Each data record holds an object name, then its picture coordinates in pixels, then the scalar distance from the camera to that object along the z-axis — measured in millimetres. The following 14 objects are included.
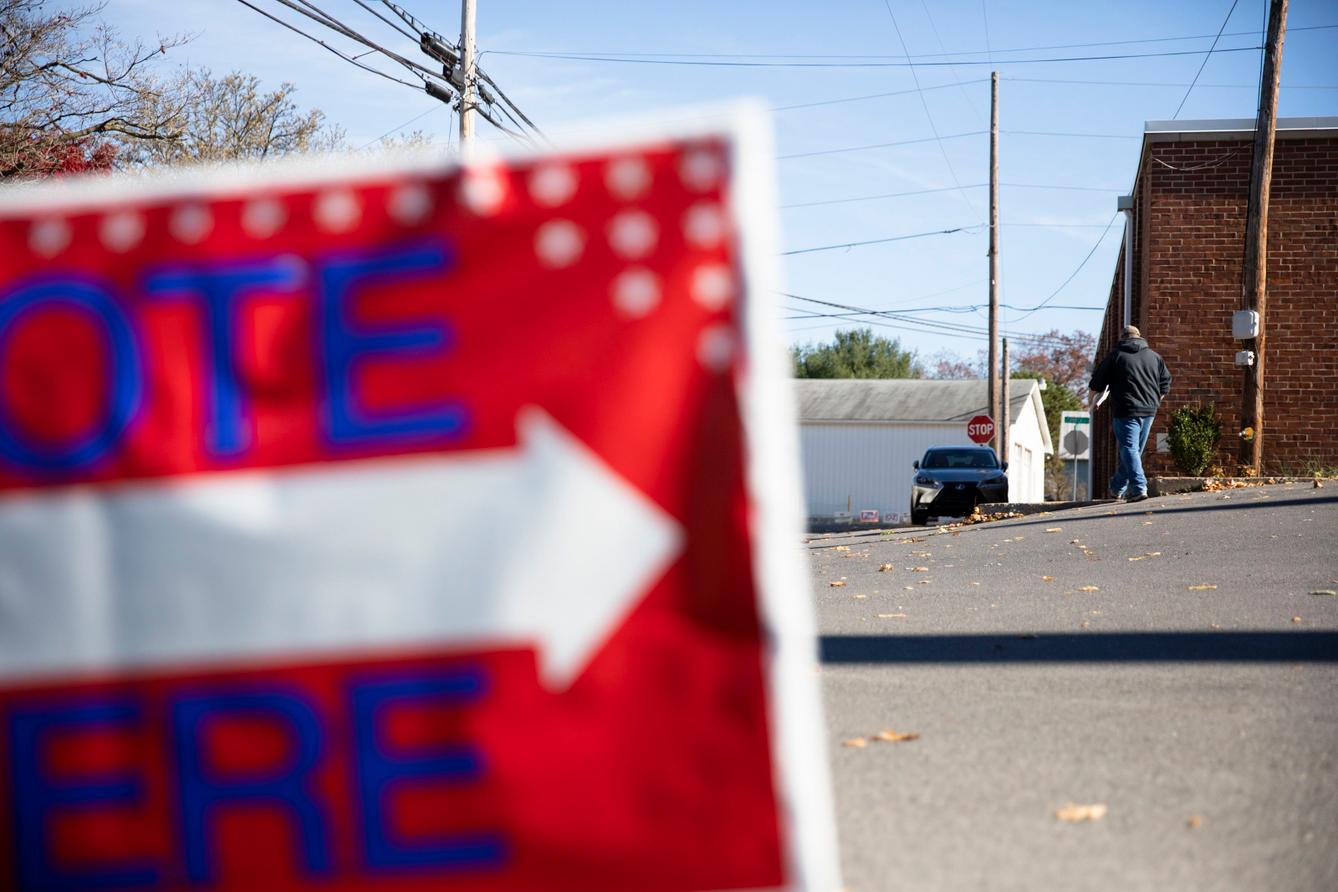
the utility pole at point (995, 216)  33125
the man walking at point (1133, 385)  13719
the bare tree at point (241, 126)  34312
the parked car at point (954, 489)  23109
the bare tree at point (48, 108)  22672
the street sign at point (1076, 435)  28875
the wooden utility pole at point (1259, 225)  16891
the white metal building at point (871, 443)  49344
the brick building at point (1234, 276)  20047
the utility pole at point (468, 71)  19812
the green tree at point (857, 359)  91938
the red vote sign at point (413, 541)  1938
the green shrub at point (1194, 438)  18750
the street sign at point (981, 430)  33625
